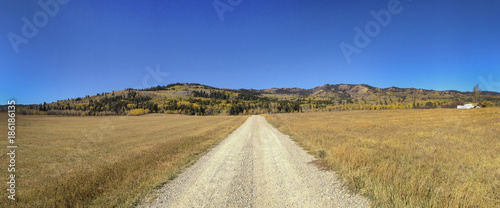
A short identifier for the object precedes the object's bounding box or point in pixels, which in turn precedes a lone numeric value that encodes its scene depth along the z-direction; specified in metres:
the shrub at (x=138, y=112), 164.15
